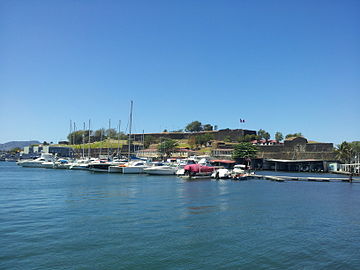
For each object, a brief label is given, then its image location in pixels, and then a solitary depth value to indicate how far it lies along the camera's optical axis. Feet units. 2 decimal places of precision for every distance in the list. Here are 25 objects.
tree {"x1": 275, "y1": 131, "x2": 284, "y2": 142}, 497.38
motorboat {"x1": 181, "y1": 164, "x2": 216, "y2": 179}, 193.69
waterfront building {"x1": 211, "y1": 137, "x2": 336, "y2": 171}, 314.76
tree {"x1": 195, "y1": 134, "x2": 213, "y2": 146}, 486.79
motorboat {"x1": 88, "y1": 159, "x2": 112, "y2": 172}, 227.03
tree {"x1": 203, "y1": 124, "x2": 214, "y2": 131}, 596.46
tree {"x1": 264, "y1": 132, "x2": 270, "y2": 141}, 508.53
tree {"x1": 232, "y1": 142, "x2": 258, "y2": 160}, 333.21
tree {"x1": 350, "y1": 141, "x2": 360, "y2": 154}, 373.61
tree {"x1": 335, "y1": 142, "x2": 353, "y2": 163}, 277.64
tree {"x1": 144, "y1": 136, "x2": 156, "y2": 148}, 534.37
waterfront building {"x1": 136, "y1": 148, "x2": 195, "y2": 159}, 417.49
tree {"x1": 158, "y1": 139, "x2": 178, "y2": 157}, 416.46
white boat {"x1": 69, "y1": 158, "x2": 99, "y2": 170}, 262.90
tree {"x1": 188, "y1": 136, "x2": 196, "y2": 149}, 499.51
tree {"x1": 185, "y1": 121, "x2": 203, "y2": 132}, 606.96
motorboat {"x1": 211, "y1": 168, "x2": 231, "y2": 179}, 191.21
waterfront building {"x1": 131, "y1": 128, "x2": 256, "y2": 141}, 481.05
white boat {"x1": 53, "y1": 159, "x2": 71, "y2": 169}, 278.56
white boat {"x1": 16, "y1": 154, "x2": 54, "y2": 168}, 303.68
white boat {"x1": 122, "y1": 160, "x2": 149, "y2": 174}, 215.31
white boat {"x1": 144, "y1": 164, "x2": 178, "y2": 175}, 205.67
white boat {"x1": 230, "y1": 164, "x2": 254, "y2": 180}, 192.52
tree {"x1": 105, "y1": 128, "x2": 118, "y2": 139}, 596.17
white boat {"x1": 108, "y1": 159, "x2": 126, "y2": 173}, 219.82
